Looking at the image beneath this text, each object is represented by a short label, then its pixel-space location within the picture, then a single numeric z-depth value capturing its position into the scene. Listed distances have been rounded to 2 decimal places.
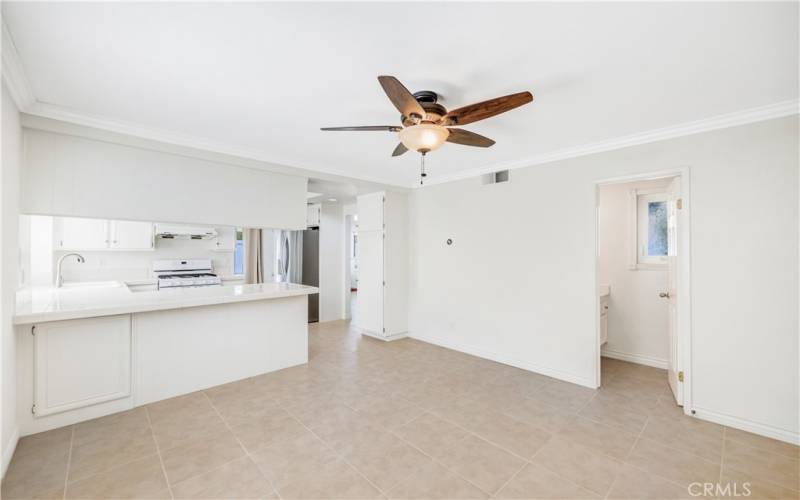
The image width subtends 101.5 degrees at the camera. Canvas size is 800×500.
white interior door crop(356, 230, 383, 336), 5.23
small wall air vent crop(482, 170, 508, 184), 4.16
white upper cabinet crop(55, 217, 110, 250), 4.27
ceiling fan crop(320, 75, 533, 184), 1.96
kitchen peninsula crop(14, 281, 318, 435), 2.52
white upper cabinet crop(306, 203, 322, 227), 6.54
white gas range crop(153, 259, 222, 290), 4.78
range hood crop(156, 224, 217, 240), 4.90
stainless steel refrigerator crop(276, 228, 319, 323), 6.13
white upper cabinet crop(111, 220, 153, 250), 4.61
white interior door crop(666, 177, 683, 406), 3.00
